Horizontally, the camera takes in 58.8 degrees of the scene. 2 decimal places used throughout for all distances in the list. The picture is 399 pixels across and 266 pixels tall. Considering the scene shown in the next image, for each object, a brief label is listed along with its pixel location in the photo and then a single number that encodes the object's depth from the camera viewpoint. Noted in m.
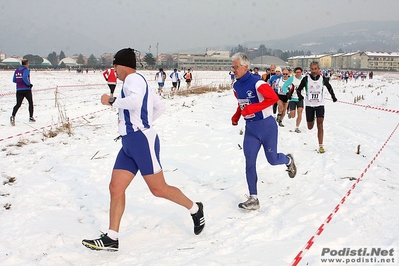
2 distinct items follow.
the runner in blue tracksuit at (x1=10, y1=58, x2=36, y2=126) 10.01
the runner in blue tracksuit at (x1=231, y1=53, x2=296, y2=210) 4.33
